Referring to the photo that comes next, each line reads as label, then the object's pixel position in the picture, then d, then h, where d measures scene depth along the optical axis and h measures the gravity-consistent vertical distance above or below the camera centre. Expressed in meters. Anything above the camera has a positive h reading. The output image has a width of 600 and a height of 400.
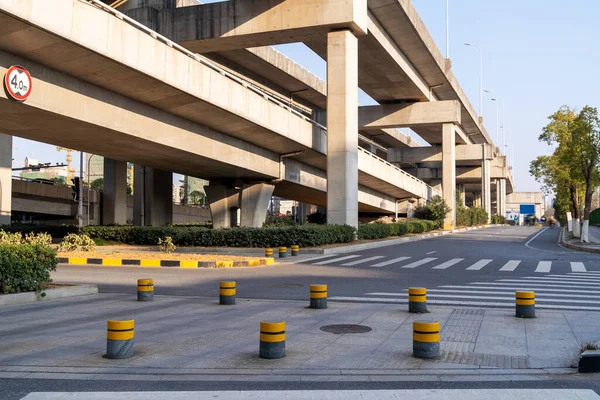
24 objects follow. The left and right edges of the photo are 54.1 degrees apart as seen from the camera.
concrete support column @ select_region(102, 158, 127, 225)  43.19 +2.10
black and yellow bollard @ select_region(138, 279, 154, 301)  12.34 -1.49
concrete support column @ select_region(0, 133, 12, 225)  33.62 +2.52
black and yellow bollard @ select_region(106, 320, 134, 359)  7.45 -1.50
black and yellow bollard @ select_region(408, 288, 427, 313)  11.10 -1.51
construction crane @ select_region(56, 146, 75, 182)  85.29 +9.11
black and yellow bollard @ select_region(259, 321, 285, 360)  7.45 -1.53
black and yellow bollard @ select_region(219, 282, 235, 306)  11.97 -1.52
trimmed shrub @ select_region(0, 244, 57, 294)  11.84 -0.96
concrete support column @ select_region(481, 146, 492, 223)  79.79 +5.52
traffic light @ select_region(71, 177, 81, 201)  27.98 +1.55
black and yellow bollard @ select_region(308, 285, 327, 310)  11.44 -1.52
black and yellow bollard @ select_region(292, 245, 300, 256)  25.17 -1.29
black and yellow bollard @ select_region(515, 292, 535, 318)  10.55 -1.53
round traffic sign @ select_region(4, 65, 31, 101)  17.42 +4.15
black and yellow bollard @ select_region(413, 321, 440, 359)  7.46 -1.53
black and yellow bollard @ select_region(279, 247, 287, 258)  24.50 -1.38
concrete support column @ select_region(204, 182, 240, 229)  35.81 +1.16
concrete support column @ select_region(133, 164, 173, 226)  41.22 +1.65
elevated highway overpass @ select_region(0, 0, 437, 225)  17.81 +4.68
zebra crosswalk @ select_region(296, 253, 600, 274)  20.47 -1.65
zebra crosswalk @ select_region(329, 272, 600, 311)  12.47 -1.76
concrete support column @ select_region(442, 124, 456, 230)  58.89 +5.10
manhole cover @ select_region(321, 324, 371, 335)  9.46 -1.79
